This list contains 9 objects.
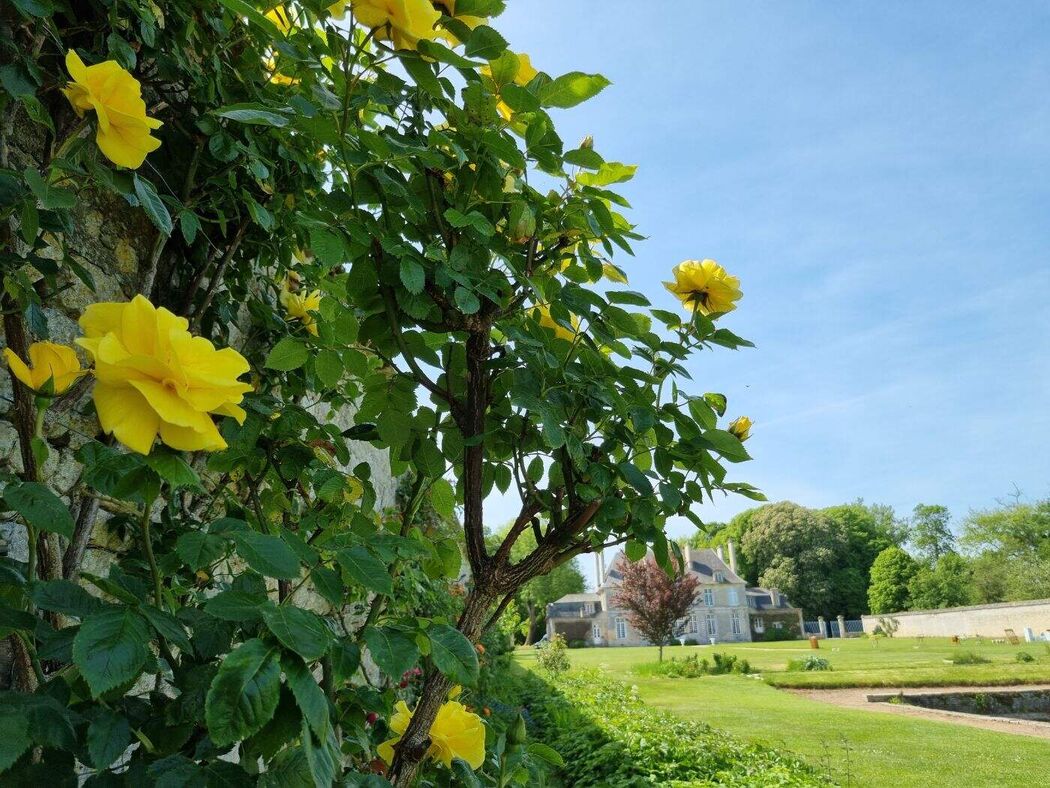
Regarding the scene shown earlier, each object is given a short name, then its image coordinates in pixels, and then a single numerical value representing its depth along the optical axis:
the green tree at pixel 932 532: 45.76
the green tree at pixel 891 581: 37.69
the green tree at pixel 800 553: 41.44
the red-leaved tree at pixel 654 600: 17.62
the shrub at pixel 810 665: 16.80
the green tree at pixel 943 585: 34.66
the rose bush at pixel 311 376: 0.60
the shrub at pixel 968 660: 17.33
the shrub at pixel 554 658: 12.37
